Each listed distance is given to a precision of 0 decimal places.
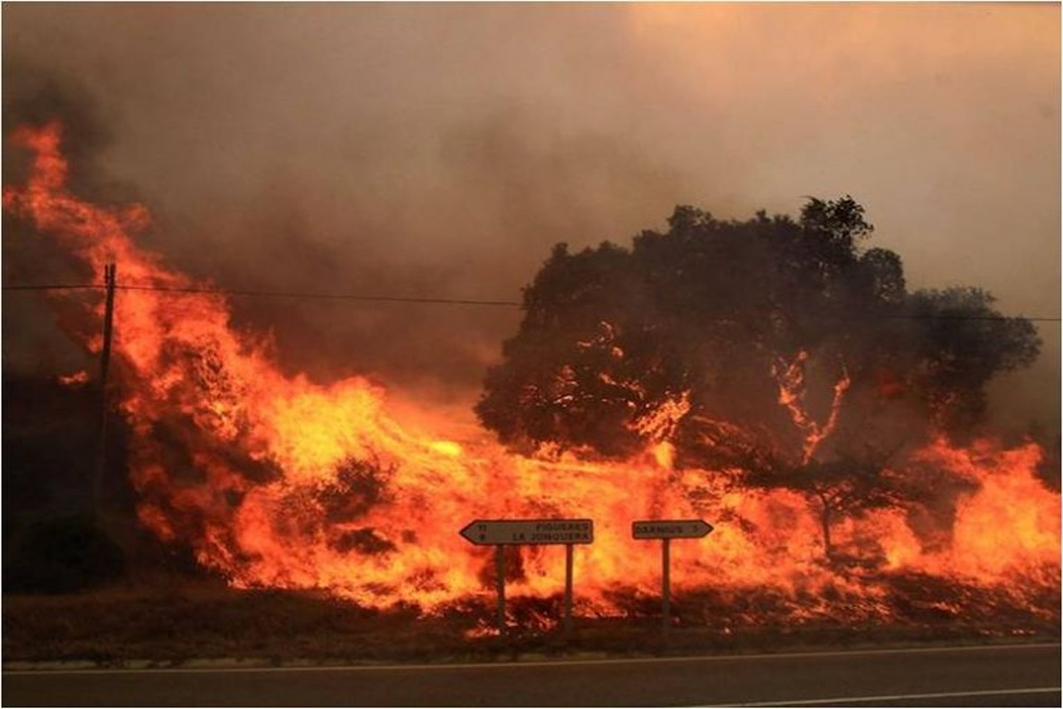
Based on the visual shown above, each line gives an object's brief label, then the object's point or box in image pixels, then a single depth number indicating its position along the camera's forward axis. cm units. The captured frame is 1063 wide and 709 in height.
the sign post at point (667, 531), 1157
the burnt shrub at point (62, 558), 1239
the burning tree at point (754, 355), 1466
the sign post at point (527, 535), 1104
